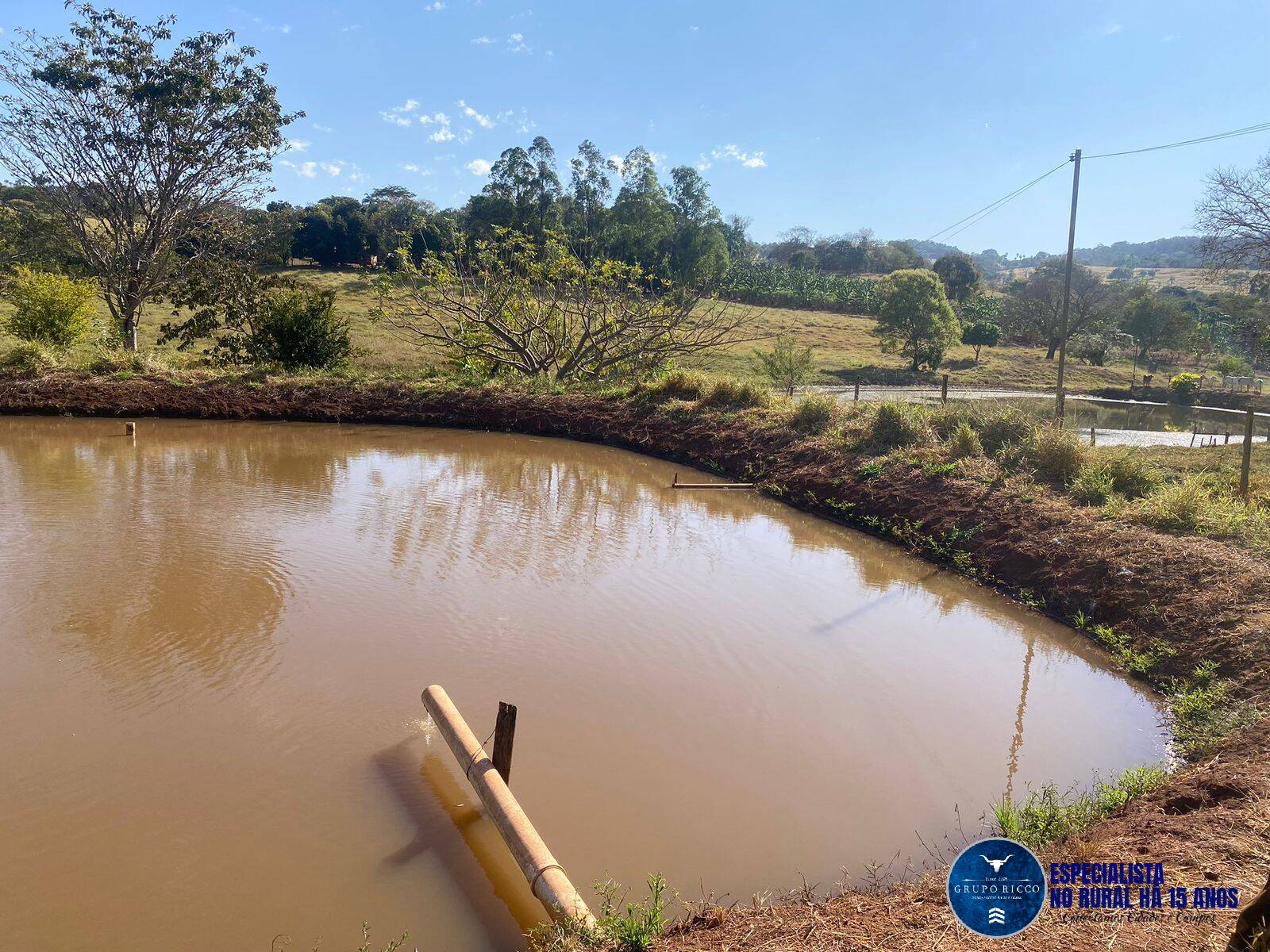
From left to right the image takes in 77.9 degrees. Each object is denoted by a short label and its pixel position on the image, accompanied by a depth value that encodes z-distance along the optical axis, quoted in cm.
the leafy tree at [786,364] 2395
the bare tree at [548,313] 1938
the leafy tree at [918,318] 3631
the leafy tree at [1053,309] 4453
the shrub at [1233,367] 3878
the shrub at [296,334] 1973
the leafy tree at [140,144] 1947
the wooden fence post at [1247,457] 891
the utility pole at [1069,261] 1409
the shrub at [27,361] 1736
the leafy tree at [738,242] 6093
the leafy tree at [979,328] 4297
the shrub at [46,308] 1858
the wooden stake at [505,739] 427
